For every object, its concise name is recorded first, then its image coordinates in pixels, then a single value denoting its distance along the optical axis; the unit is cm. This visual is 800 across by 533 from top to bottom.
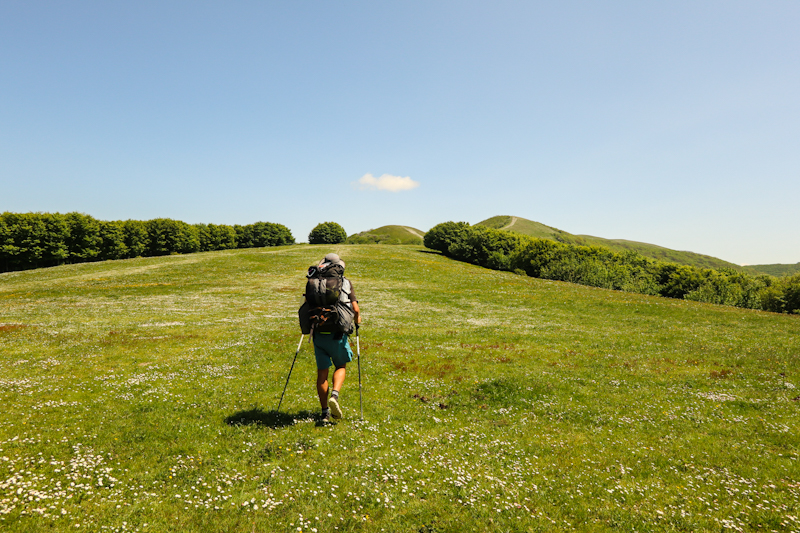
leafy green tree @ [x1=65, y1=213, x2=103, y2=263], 9100
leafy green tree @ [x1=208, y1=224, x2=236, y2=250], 13588
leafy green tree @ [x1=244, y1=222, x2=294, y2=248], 15338
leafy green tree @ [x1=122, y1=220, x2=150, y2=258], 10444
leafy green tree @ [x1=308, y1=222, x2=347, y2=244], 18050
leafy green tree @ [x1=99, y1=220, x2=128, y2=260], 9831
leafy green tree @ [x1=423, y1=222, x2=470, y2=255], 13800
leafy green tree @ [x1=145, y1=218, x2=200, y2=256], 11169
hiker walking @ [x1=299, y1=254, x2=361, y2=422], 1007
